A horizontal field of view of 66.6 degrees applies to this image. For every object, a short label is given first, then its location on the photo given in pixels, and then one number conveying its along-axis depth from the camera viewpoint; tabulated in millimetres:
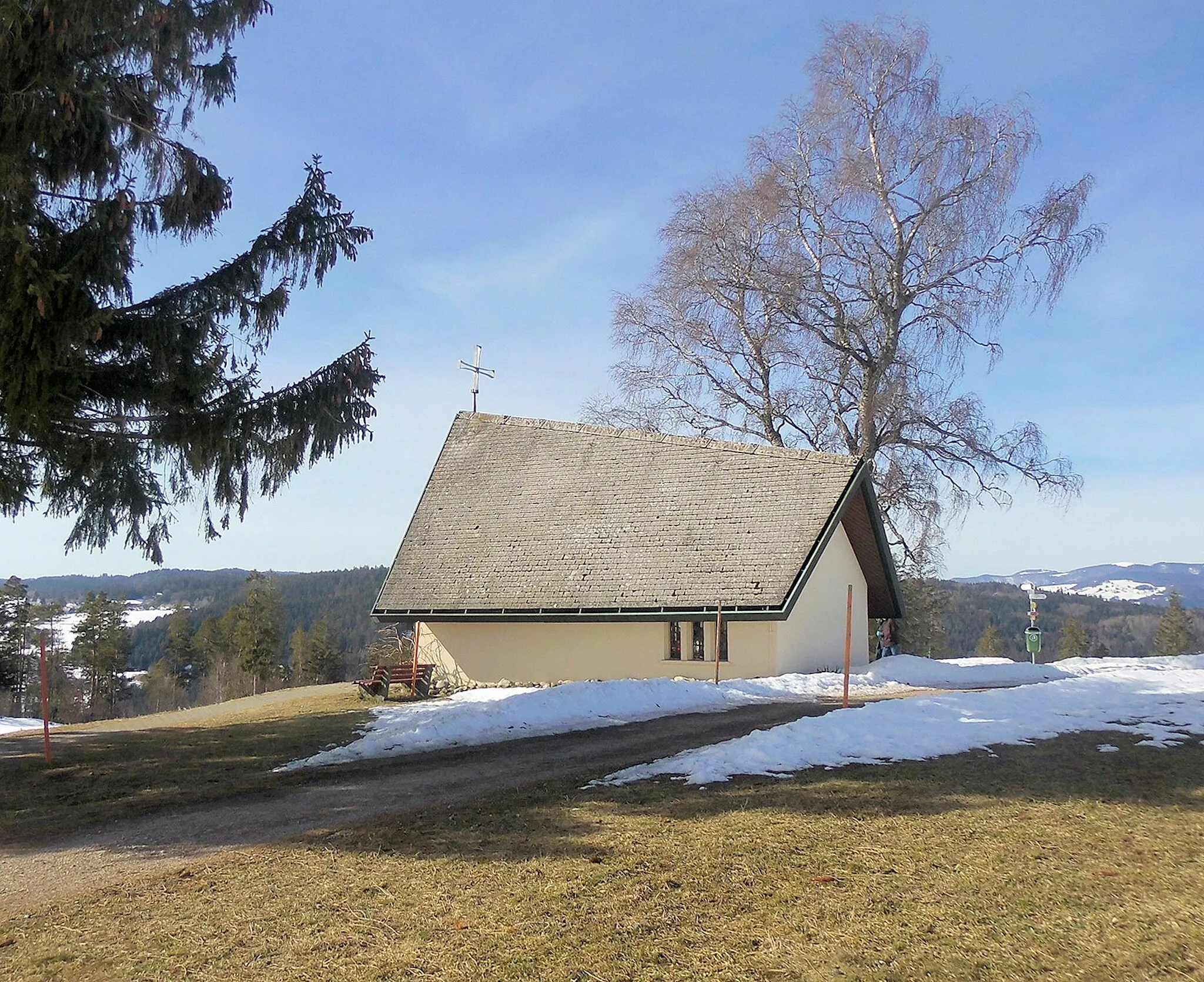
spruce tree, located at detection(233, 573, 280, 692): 63875
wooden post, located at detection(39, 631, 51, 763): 11211
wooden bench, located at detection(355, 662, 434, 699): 19500
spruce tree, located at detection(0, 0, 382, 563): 9234
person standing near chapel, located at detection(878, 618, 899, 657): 25547
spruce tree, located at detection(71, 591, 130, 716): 66062
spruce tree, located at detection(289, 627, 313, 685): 69000
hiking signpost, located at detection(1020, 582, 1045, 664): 24656
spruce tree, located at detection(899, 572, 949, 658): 27031
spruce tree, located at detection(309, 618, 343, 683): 67812
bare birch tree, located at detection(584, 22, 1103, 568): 23734
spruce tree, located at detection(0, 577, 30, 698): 54291
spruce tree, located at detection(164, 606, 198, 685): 77812
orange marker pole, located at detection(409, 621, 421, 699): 19578
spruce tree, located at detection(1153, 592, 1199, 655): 64812
